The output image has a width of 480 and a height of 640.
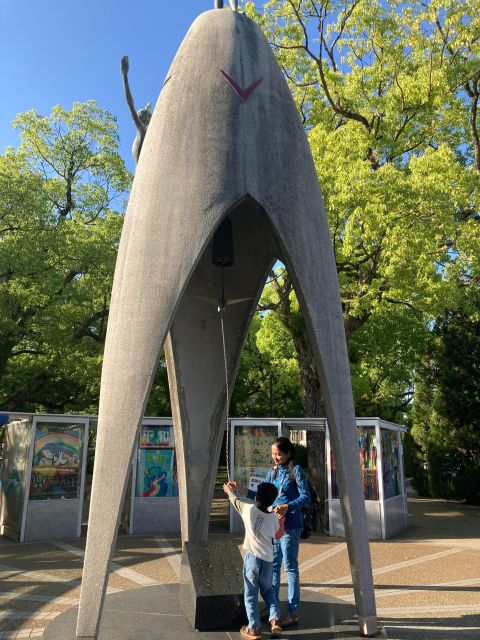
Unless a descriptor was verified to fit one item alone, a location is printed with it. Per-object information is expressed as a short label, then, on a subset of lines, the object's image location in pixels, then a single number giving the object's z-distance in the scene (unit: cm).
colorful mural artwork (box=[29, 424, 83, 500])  1217
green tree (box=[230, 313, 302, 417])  2191
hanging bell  722
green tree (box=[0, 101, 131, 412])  1817
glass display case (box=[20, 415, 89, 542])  1194
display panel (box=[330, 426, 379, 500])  1302
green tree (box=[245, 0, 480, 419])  1314
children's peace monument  491
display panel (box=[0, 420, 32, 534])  1216
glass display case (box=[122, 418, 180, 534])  1300
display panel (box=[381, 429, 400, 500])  1320
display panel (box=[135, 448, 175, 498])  1327
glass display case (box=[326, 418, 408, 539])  1263
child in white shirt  473
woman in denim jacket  532
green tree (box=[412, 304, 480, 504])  1962
